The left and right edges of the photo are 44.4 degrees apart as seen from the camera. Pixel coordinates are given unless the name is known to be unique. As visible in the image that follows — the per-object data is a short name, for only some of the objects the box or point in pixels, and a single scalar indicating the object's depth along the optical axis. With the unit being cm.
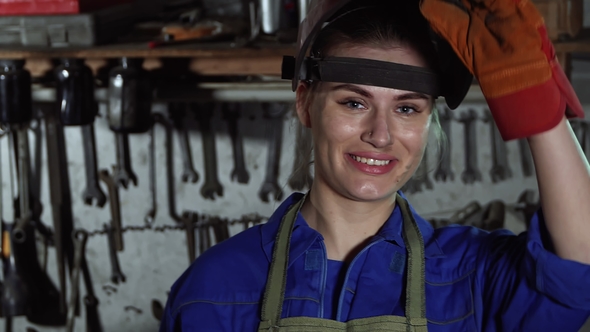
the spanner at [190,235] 273
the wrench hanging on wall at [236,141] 263
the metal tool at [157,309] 283
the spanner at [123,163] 262
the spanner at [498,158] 253
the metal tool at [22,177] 265
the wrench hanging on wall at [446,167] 254
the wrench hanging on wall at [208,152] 263
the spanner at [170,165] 267
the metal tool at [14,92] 218
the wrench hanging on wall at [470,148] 253
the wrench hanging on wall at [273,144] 261
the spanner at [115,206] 273
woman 110
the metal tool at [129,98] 218
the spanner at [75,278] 275
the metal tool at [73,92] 217
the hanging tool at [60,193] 270
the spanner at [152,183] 269
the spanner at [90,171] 267
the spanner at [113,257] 279
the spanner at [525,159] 251
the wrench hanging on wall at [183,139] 265
